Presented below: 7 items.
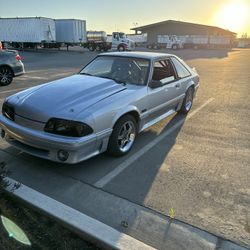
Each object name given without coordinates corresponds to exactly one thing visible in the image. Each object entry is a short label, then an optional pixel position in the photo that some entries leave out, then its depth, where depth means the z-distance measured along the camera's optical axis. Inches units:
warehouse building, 2623.0
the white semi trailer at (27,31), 1337.4
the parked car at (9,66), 394.9
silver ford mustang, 145.4
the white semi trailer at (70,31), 1414.1
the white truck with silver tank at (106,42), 1472.7
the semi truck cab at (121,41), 1469.0
